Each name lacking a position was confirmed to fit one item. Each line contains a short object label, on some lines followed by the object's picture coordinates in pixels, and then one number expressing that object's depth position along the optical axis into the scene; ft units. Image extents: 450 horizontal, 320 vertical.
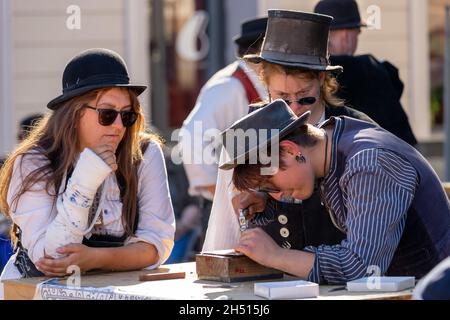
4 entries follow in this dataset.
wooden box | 25.05
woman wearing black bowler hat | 26.91
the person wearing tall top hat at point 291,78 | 28.60
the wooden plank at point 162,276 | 25.85
